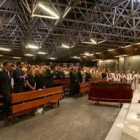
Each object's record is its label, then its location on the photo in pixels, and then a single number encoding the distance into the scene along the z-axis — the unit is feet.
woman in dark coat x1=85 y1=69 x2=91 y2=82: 31.90
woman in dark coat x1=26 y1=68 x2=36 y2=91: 16.16
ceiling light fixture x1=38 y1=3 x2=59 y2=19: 17.60
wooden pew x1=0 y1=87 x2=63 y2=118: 12.89
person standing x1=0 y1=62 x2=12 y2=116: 12.63
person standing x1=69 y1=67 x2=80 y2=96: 25.57
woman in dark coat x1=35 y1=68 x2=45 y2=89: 18.20
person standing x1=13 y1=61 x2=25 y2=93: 14.61
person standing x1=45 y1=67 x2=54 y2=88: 19.99
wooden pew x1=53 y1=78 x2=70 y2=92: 27.92
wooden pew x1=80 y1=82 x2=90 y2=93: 26.51
